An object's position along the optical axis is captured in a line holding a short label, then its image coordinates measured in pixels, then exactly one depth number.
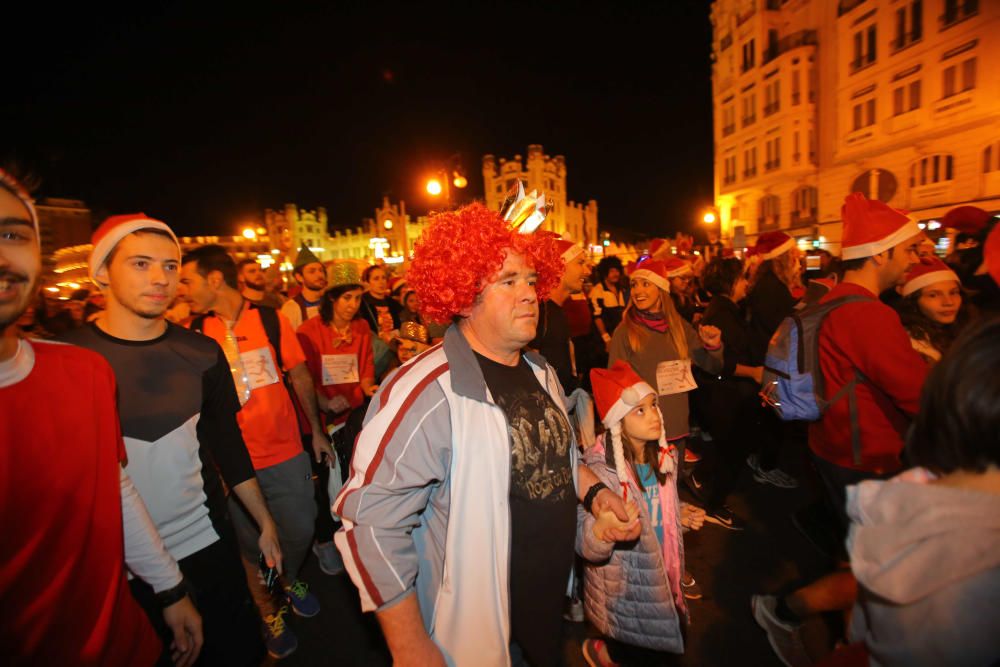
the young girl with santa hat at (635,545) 2.49
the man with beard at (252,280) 4.85
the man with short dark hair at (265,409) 3.23
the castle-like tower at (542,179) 79.50
